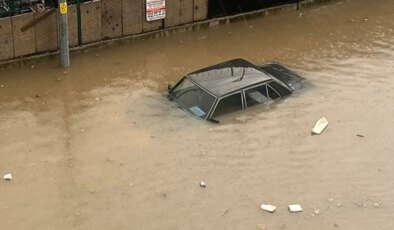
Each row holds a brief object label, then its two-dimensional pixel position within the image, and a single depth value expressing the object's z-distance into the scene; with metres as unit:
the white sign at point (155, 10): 18.62
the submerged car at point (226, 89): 14.45
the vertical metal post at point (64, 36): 16.53
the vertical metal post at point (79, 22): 17.64
